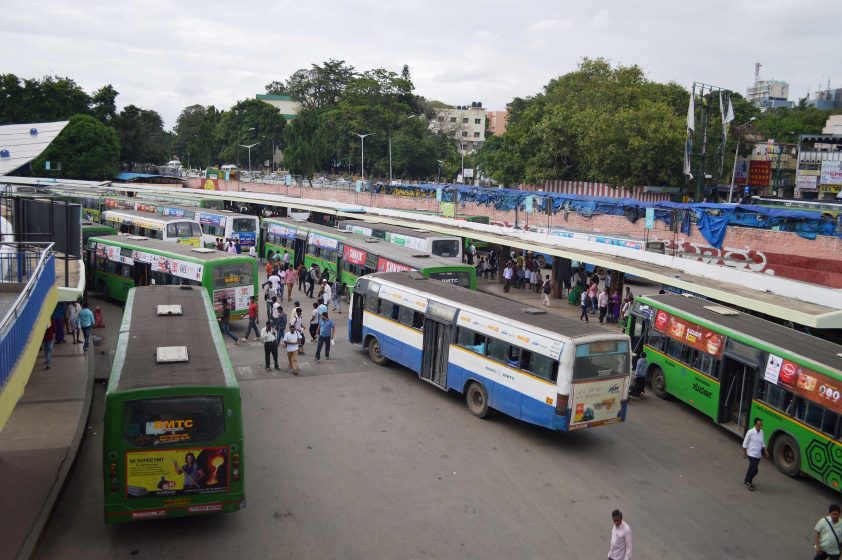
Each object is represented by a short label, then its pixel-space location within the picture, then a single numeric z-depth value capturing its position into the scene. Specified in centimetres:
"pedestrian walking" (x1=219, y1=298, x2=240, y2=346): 2130
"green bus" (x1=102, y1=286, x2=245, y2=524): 937
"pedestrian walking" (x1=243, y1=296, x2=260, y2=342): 2074
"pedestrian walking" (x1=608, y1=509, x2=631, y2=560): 858
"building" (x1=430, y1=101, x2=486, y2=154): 12424
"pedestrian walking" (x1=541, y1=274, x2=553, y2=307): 2784
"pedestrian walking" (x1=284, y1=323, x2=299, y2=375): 1770
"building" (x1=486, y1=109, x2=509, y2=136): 13838
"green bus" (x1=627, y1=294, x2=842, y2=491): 1226
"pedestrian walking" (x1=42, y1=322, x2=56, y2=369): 1821
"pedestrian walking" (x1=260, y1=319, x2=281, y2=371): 1781
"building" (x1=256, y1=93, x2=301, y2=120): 12619
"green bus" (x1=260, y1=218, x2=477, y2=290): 2244
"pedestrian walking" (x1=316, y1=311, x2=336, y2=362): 1891
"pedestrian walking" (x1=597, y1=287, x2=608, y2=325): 2533
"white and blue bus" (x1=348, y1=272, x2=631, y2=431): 1333
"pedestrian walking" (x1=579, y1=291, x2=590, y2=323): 2531
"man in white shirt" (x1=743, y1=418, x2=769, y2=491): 1205
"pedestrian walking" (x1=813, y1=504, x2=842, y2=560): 925
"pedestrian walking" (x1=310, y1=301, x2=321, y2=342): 2083
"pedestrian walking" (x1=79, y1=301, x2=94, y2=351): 1955
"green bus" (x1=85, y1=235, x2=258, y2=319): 2167
